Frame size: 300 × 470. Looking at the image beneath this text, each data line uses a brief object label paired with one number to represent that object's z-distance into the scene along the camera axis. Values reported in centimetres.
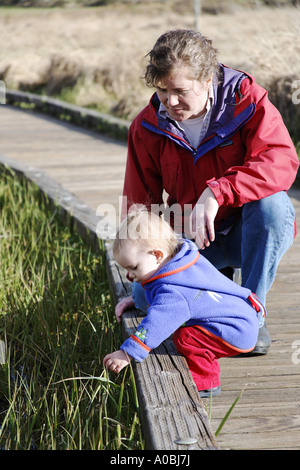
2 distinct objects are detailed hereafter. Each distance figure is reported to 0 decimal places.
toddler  517
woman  572
